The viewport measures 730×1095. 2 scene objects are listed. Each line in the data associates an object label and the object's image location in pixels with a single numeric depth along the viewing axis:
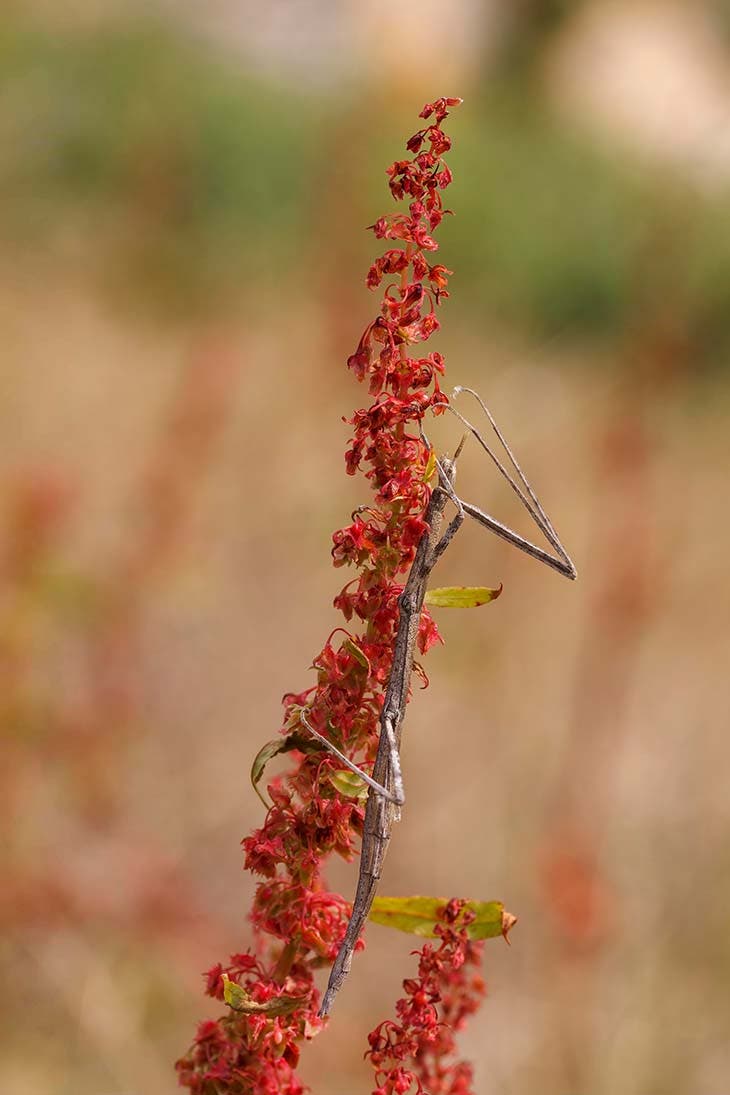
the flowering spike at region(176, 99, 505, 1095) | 0.87
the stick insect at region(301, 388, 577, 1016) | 0.87
